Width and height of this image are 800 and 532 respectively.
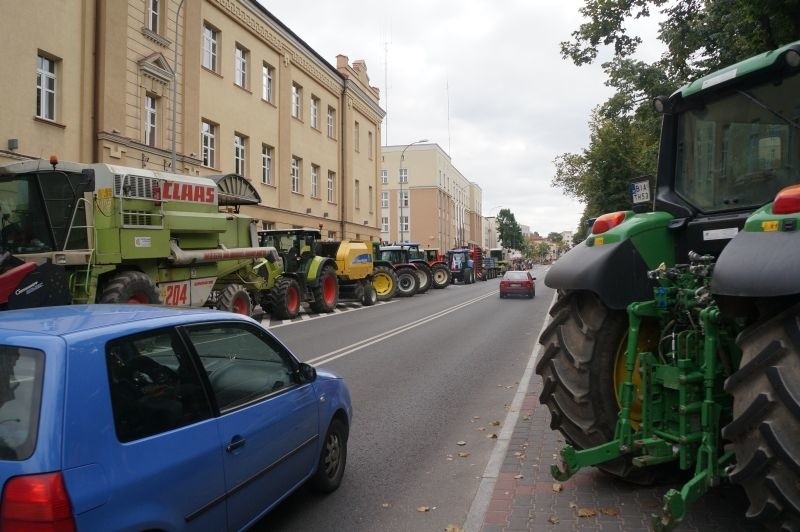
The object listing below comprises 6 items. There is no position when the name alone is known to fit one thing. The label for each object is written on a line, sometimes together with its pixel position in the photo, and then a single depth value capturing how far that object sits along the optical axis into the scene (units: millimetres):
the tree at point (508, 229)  146500
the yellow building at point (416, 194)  76125
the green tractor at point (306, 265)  19750
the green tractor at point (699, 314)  2896
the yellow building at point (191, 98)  16469
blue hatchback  2354
